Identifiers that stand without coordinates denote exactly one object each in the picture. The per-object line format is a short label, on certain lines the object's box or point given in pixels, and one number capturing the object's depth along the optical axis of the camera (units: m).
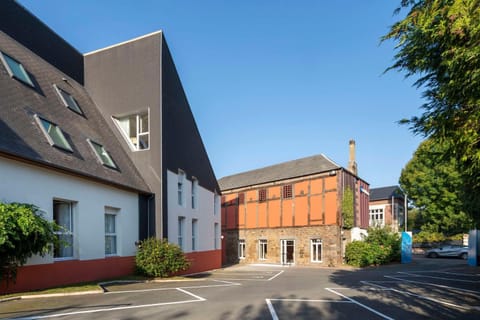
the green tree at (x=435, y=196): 39.16
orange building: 27.30
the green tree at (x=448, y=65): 5.43
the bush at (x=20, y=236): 7.79
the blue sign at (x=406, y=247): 28.16
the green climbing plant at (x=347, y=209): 27.06
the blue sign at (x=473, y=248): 23.66
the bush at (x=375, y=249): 25.61
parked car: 31.85
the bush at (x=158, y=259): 13.80
